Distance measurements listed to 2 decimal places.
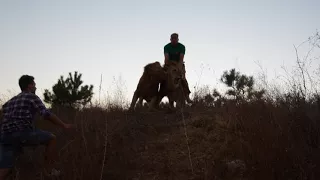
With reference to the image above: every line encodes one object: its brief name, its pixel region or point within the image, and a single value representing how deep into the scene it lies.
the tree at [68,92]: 17.32
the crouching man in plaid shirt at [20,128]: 4.59
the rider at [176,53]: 9.53
